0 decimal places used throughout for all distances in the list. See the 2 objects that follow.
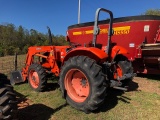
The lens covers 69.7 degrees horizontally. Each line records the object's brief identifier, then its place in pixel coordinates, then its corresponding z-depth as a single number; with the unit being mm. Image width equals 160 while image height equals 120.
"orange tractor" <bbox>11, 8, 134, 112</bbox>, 2506
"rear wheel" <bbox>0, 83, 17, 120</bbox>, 1851
